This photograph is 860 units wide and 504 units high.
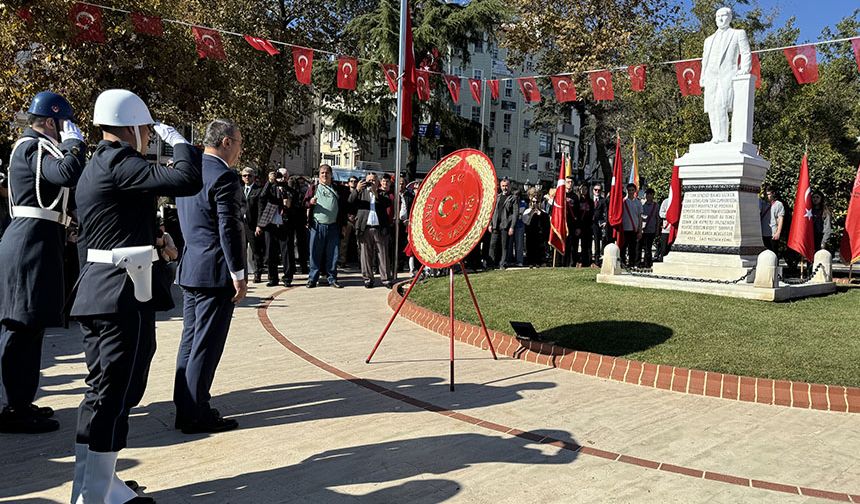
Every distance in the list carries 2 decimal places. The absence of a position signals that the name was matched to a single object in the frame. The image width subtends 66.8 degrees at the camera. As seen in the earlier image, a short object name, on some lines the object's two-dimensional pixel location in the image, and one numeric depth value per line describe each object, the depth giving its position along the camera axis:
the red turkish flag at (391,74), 15.67
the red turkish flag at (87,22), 12.67
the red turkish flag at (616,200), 14.35
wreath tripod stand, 6.26
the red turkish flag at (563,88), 16.23
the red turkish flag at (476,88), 17.18
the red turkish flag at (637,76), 15.02
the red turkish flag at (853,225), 11.32
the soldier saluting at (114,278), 3.20
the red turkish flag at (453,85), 16.94
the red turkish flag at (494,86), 16.61
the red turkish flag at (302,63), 15.39
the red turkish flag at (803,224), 12.21
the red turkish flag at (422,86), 16.12
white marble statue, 10.73
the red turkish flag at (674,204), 13.21
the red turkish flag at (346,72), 15.75
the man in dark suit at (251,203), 11.74
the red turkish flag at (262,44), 14.11
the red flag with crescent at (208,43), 13.83
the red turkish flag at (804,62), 13.07
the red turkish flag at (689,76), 15.09
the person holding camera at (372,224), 12.38
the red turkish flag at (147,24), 13.37
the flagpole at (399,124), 12.55
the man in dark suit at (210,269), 4.43
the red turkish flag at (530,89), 16.70
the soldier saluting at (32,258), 4.30
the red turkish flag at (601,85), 16.34
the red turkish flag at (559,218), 13.67
